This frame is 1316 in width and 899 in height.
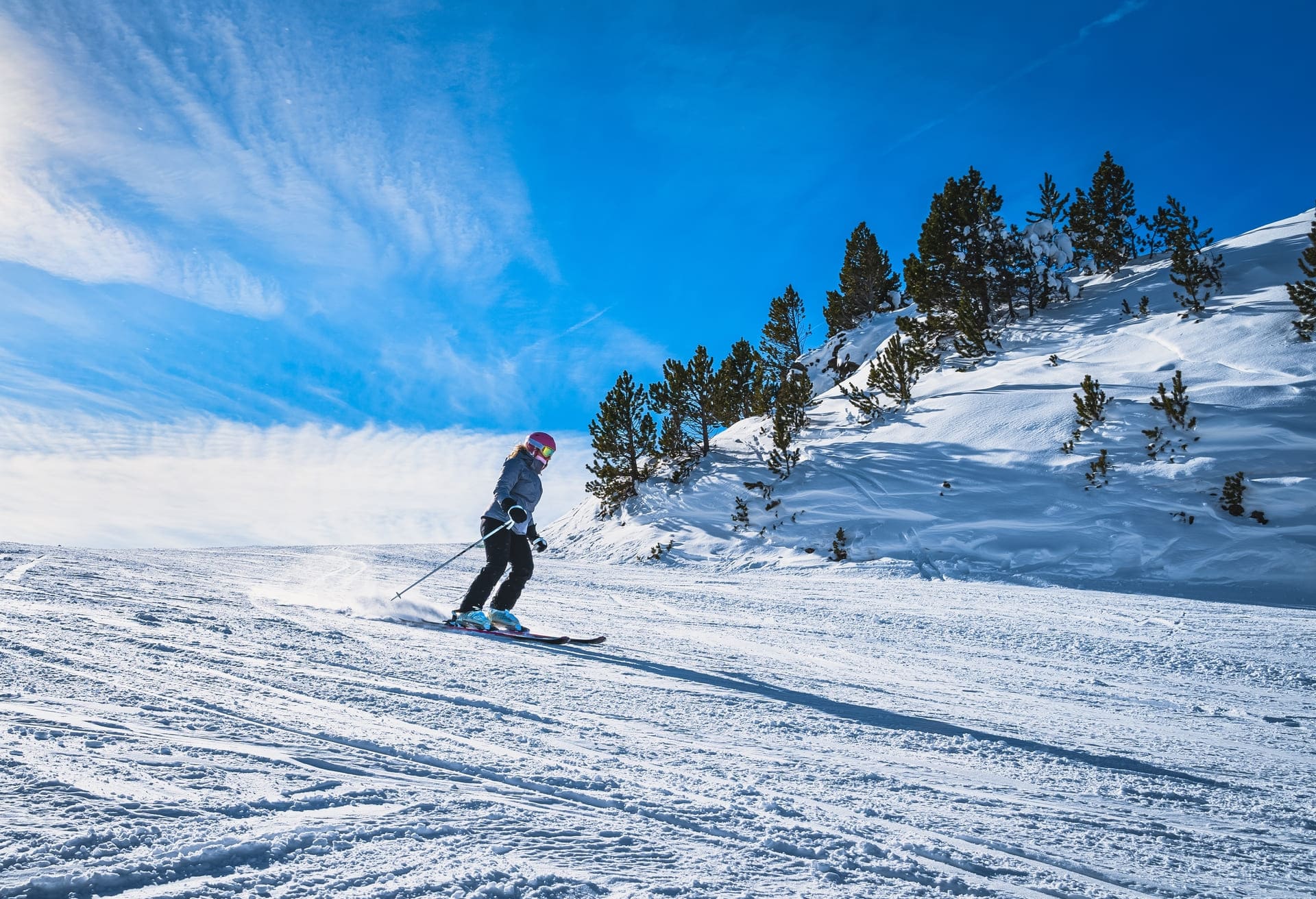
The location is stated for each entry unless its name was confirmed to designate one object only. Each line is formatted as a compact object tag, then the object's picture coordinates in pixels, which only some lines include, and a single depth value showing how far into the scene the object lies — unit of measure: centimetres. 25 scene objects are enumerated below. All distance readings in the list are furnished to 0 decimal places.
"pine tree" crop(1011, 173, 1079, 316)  2867
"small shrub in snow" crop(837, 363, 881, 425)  2248
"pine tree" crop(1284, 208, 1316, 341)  1813
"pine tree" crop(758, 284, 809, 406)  3465
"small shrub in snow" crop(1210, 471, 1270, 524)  1324
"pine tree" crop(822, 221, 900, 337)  4303
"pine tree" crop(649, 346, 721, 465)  2625
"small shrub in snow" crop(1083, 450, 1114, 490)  1509
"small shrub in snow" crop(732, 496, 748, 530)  1897
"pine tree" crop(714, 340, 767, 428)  2639
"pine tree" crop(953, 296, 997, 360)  2417
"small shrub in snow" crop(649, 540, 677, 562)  1836
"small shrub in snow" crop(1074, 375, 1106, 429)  1683
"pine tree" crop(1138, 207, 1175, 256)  3192
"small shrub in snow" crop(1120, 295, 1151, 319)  2459
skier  621
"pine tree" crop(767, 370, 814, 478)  2086
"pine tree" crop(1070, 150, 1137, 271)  3203
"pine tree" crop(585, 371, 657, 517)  2462
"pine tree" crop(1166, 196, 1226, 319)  2336
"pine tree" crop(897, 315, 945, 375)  2528
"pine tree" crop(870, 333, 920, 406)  2230
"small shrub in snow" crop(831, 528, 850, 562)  1555
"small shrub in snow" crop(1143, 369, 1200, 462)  1541
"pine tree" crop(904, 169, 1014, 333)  2869
